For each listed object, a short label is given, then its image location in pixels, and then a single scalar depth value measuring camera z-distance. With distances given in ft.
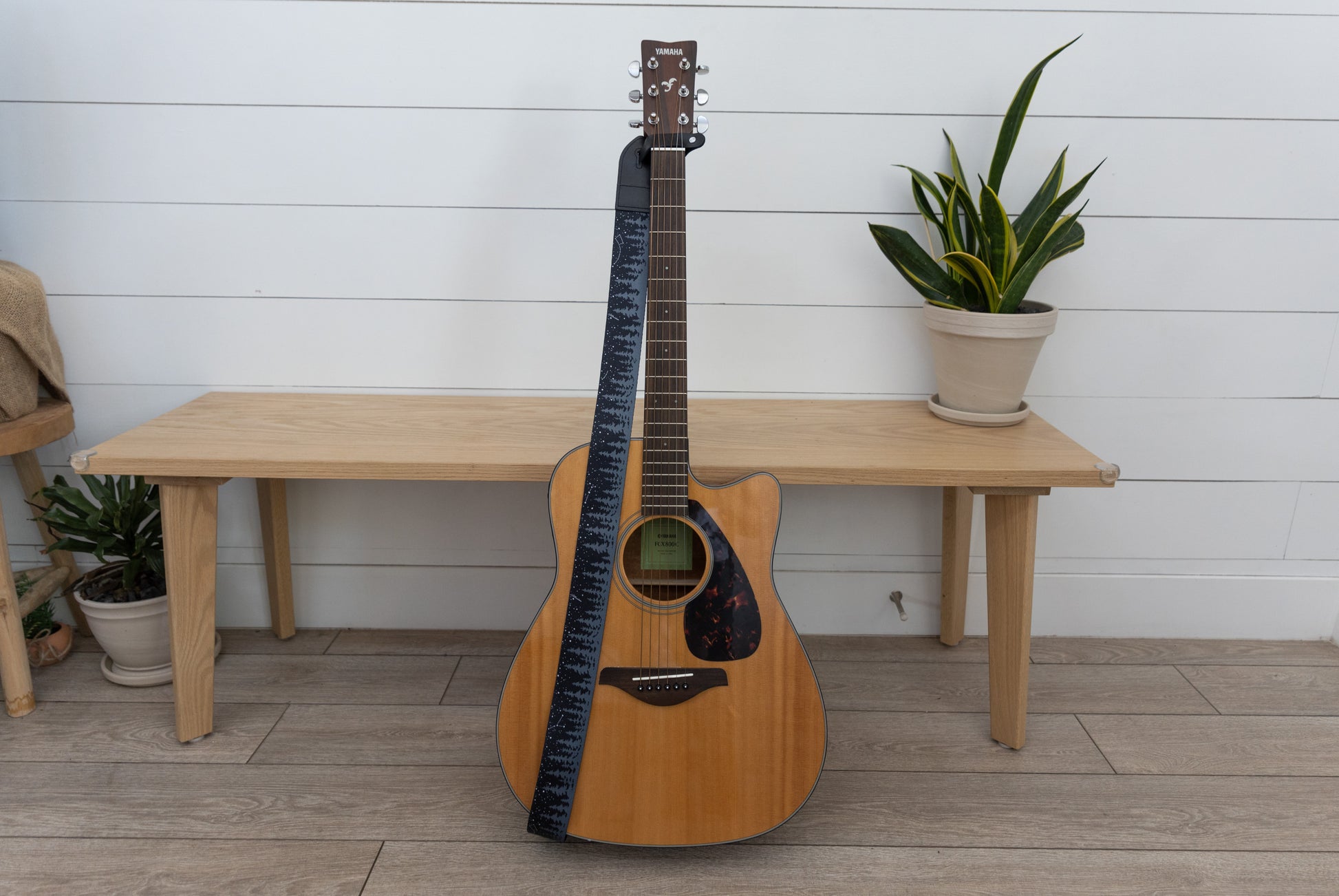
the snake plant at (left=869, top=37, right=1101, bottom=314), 5.07
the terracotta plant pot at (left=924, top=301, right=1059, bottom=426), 5.17
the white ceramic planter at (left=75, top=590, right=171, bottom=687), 5.67
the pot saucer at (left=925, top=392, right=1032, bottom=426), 5.42
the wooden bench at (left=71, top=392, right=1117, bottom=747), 4.75
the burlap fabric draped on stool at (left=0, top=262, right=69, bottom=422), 5.33
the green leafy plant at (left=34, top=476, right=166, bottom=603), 5.57
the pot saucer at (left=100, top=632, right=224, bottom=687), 5.82
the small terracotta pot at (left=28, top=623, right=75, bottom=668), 6.03
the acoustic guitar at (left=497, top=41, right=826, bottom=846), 4.38
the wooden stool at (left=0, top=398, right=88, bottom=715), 5.33
